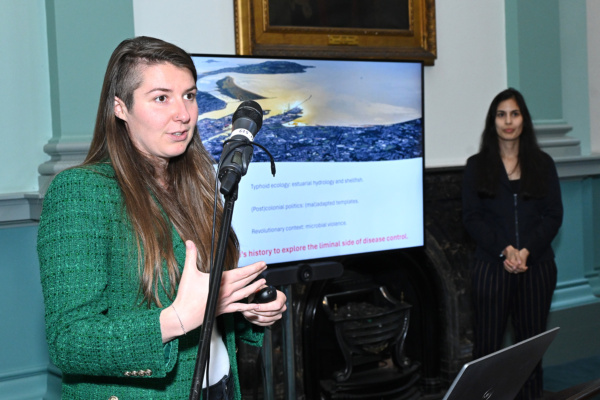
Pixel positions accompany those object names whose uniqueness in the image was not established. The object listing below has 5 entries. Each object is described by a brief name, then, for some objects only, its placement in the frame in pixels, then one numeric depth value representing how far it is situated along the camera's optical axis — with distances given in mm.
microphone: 1206
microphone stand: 1105
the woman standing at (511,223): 3744
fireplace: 3992
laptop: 1283
